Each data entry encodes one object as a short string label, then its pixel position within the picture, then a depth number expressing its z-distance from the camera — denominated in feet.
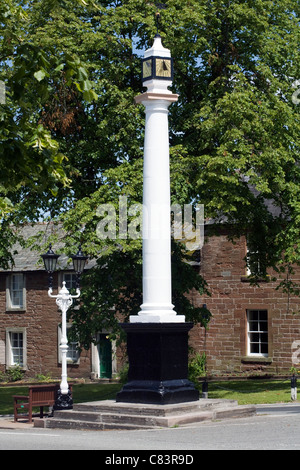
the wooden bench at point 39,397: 72.62
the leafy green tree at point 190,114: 80.12
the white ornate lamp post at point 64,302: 68.23
